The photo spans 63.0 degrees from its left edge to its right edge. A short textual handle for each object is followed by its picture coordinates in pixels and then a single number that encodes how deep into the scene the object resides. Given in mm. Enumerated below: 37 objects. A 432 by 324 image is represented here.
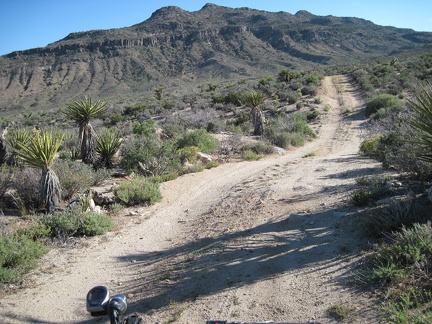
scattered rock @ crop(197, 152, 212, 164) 13256
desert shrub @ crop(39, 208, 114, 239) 6984
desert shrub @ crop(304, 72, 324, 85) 35250
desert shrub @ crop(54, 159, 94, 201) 9375
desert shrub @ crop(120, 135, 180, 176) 11969
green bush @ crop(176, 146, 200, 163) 12886
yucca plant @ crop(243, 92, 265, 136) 18562
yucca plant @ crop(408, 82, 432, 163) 5461
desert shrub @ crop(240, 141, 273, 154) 14766
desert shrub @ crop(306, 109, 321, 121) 24031
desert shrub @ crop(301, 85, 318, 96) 31297
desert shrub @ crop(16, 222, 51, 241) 6773
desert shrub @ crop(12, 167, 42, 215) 8883
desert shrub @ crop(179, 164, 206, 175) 11727
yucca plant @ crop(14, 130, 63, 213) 8109
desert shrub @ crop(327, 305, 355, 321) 3789
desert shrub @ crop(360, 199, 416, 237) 5156
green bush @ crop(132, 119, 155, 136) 16530
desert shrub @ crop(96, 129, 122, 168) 12609
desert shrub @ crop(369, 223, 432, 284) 4145
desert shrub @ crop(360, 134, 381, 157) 11452
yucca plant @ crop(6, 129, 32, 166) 11586
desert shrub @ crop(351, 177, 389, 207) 6516
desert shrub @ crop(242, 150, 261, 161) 13719
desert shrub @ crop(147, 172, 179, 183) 10745
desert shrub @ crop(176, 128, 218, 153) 14500
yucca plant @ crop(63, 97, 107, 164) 11977
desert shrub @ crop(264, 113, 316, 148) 16359
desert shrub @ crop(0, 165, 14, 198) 9117
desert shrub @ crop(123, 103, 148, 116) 27831
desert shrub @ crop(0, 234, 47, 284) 5398
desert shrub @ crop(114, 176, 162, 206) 8836
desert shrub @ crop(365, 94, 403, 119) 20594
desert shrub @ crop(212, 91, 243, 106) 28375
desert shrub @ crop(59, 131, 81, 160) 13438
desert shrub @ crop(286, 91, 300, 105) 28625
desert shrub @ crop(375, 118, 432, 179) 7102
